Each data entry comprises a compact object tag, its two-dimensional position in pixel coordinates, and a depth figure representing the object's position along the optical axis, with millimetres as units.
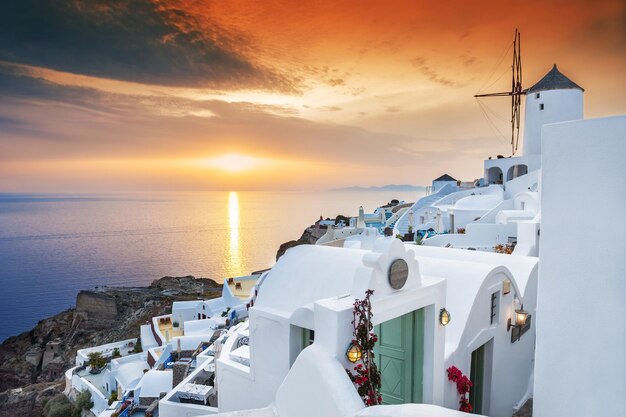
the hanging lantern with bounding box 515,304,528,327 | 9391
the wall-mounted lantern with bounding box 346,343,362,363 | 5023
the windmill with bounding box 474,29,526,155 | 37062
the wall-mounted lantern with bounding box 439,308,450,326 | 6449
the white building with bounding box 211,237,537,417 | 5301
